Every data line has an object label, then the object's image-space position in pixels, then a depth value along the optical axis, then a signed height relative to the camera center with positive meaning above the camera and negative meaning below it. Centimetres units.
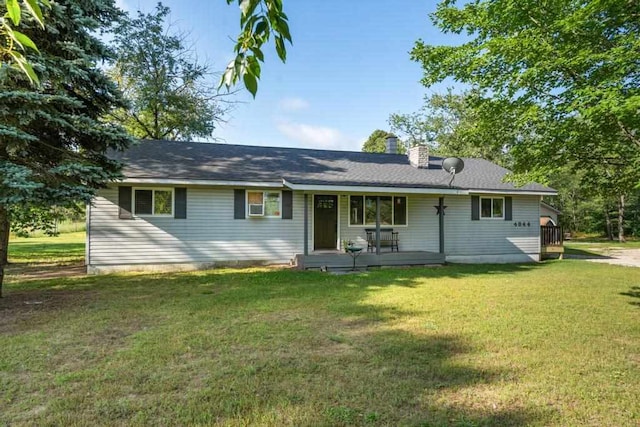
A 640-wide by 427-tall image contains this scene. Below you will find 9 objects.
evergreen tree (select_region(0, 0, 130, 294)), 591 +179
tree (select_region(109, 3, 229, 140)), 1827 +713
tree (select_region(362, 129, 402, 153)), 3956 +910
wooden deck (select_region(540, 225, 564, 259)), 1445 -70
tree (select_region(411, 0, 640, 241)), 516 +226
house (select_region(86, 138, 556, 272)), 1048 +39
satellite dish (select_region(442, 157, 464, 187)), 1298 +203
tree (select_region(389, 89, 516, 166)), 2808 +812
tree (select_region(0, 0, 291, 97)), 165 +86
